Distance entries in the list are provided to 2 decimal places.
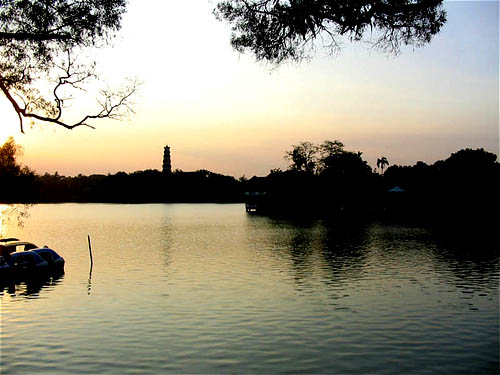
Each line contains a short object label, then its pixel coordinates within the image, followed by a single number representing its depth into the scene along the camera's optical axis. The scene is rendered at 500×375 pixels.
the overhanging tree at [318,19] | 16.11
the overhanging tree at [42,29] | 18.42
